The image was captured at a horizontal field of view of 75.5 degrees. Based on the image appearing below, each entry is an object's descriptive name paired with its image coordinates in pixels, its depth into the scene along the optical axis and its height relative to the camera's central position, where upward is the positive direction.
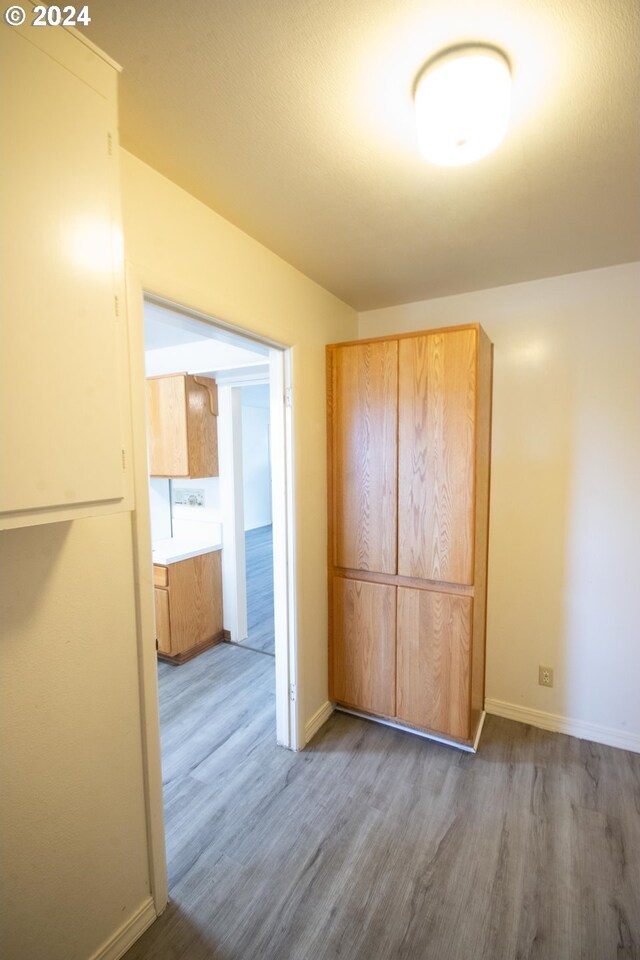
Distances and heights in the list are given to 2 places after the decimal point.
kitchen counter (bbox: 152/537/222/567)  3.05 -0.77
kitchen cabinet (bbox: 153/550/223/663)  3.05 -1.19
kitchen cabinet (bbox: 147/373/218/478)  3.21 +0.21
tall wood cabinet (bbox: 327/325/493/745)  2.02 -0.39
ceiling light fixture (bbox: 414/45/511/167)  0.95 +0.83
